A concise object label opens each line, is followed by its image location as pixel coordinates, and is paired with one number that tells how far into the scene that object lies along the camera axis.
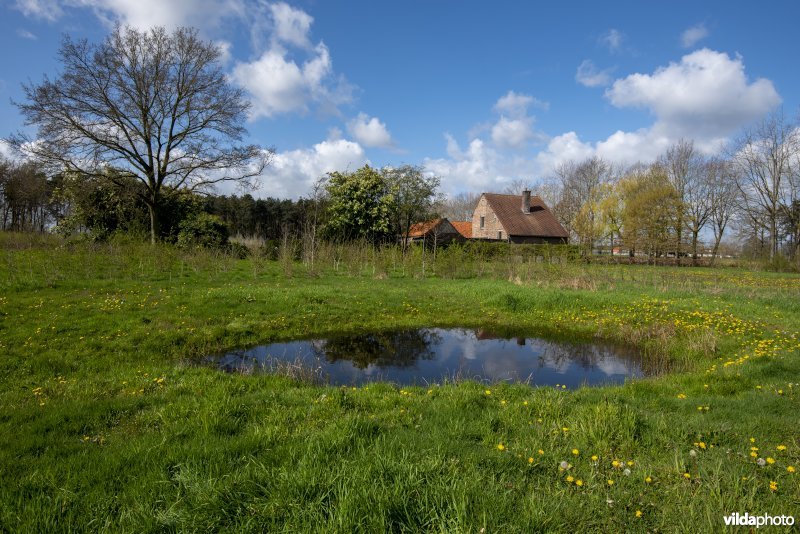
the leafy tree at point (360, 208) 32.16
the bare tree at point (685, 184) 42.00
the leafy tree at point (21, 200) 31.33
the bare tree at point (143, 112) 21.58
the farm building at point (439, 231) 40.97
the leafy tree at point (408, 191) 37.12
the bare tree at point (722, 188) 41.59
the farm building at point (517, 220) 45.25
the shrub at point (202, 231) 26.27
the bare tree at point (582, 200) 49.25
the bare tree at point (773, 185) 37.66
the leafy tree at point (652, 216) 39.38
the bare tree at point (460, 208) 80.28
